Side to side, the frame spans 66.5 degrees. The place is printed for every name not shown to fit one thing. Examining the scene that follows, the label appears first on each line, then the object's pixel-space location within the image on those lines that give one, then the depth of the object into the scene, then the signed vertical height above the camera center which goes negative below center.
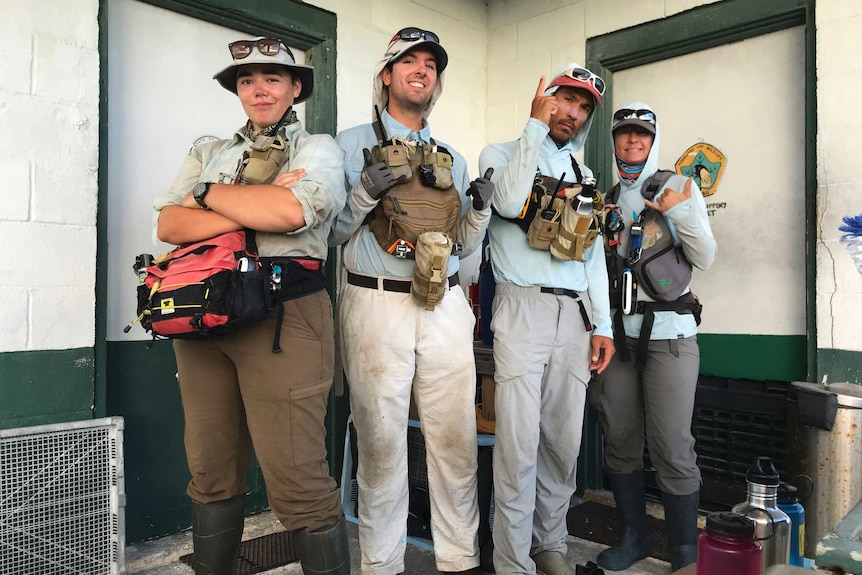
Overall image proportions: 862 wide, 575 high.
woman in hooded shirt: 2.81 -0.41
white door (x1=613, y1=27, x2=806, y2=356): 3.42 +0.66
